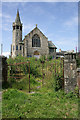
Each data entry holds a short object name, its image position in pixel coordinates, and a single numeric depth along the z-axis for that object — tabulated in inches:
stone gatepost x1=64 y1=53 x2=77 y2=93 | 213.5
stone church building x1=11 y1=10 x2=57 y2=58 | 1107.3
